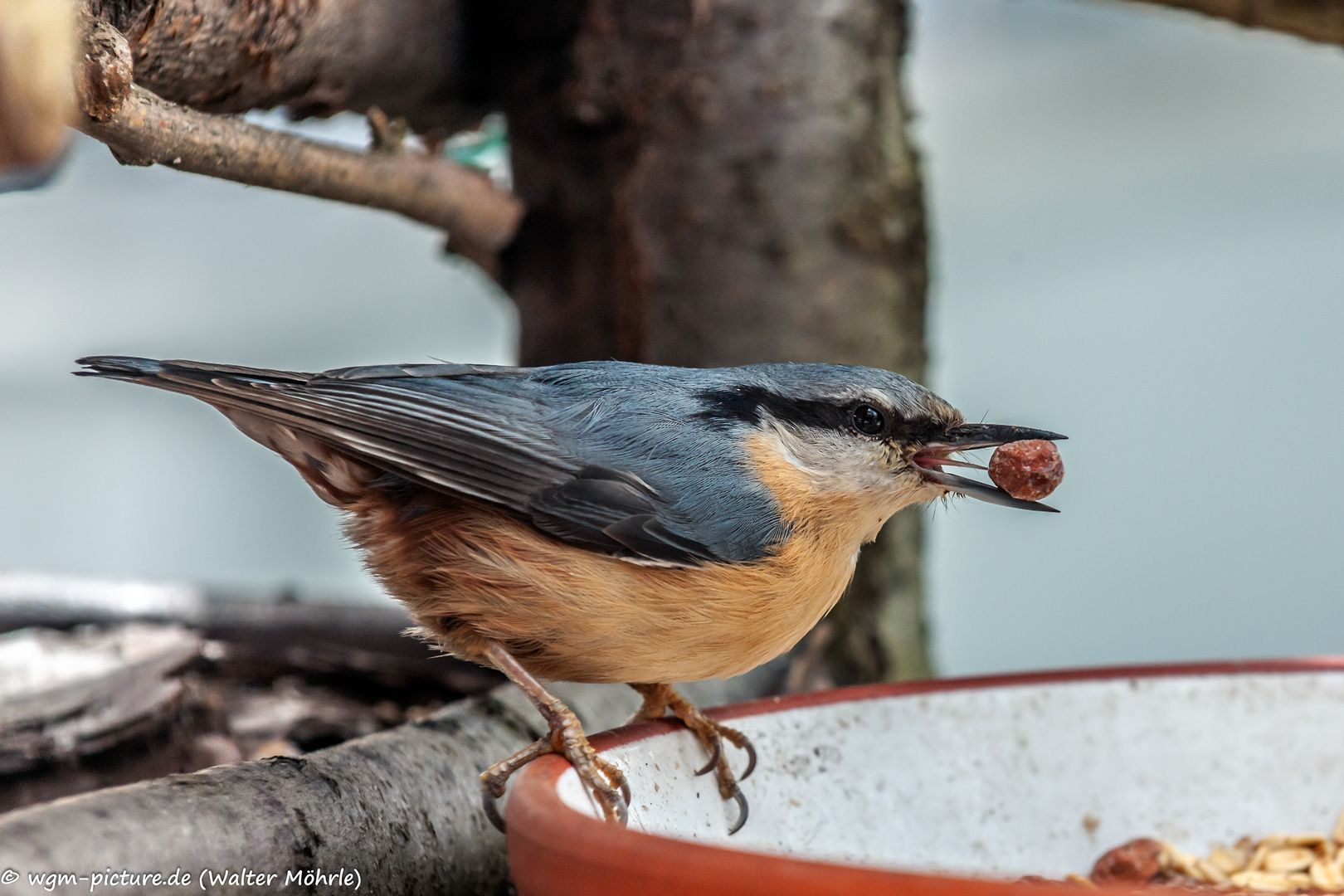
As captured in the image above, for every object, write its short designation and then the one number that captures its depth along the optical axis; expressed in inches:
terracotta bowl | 125.7
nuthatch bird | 125.3
